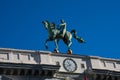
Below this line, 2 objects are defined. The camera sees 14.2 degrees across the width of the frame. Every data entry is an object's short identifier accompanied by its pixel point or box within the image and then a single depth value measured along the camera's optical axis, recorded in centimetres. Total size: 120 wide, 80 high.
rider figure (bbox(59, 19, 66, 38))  4781
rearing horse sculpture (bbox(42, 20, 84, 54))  4747
